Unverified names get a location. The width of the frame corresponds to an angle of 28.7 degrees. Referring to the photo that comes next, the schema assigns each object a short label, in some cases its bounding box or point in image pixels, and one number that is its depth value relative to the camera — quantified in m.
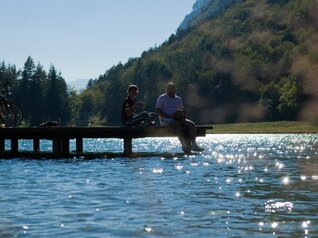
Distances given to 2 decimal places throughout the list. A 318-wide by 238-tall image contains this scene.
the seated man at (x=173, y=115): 26.81
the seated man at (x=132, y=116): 27.31
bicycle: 31.36
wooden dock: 27.49
